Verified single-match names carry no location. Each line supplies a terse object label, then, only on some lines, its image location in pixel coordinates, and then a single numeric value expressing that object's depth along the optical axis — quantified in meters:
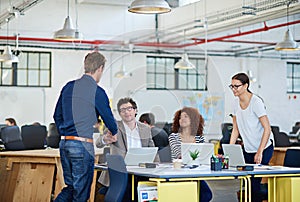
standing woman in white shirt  5.71
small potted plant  5.27
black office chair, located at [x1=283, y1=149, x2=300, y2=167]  5.95
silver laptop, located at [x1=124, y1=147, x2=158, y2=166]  5.36
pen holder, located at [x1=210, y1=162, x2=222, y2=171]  5.06
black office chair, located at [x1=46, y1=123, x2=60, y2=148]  9.66
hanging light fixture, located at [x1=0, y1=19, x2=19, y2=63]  11.49
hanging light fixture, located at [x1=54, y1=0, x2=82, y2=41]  8.70
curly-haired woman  5.79
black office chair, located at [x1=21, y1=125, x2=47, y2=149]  10.41
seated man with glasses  5.62
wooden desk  6.75
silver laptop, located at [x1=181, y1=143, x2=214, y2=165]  5.28
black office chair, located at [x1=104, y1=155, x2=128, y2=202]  4.95
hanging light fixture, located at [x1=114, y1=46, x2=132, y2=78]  14.17
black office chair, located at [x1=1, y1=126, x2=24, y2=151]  8.71
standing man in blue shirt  4.83
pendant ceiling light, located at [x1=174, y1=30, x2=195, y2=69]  12.84
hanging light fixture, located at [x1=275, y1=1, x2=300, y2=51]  9.89
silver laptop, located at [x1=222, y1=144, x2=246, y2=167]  5.39
